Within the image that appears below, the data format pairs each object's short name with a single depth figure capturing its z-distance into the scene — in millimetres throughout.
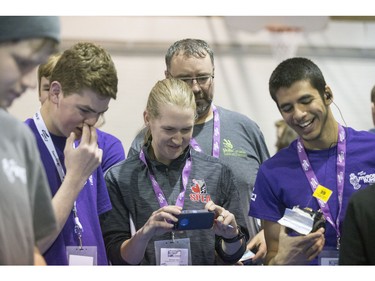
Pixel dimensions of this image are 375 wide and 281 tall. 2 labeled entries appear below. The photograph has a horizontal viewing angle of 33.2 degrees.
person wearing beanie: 1756
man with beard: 2875
